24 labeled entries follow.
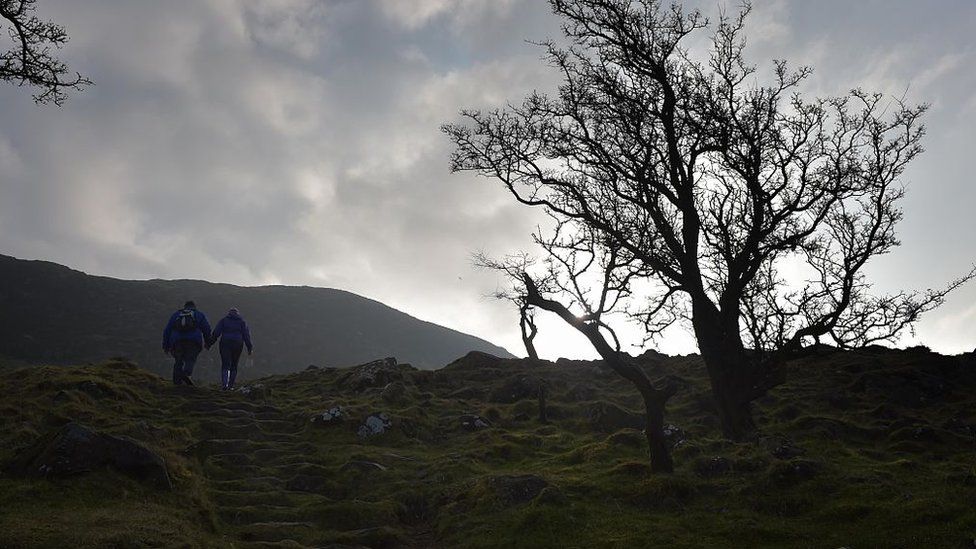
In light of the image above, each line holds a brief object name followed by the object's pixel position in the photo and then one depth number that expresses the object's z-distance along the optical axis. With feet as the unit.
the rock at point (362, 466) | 54.34
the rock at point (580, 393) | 92.32
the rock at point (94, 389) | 67.15
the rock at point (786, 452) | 50.55
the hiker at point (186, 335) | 77.00
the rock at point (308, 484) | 50.19
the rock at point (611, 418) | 74.28
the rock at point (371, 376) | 96.68
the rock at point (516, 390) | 90.79
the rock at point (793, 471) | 44.34
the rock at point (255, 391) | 84.48
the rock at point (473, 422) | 73.97
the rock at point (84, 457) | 37.47
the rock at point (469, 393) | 94.32
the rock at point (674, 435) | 61.05
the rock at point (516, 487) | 44.21
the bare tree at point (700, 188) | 56.95
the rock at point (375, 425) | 67.77
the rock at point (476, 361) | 117.80
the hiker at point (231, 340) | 80.53
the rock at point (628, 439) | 61.87
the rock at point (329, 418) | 69.97
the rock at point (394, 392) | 84.48
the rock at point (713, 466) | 48.60
